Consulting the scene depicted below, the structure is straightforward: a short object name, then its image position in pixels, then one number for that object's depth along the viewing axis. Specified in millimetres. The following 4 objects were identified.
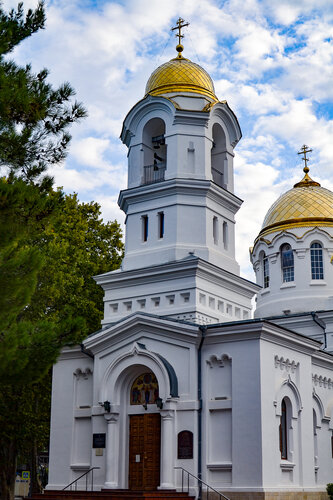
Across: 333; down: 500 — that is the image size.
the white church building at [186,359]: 19609
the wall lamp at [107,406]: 21156
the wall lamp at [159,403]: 20203
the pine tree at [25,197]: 12070
